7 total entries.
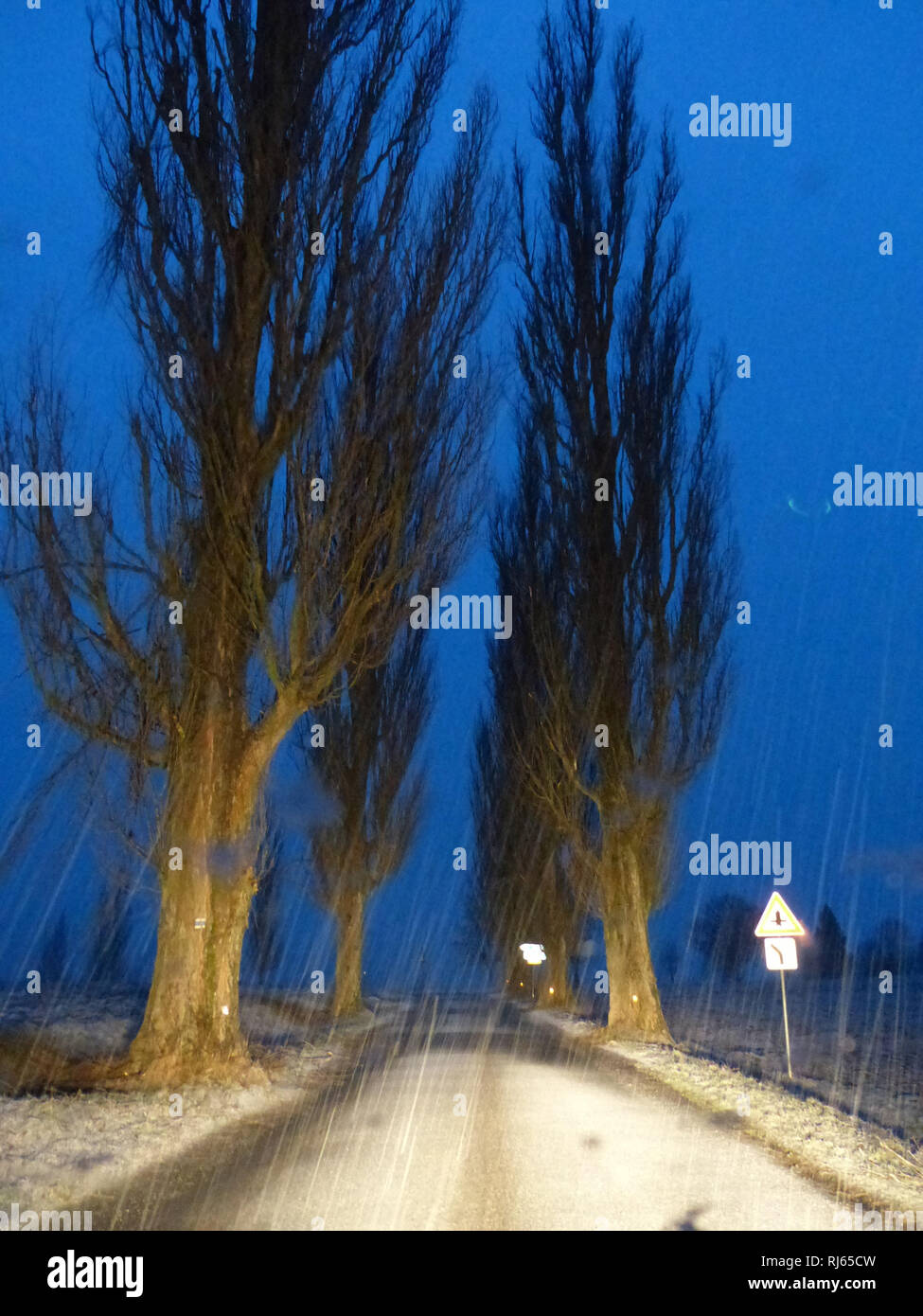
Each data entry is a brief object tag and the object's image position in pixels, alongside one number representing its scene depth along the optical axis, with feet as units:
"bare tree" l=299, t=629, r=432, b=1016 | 87.97
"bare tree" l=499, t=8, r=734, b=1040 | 64.34
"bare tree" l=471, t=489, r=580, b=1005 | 99.07
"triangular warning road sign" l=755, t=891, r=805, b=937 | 38.68
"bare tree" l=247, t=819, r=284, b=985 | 149.37
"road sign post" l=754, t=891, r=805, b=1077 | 38.42
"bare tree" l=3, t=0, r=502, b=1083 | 40.14
